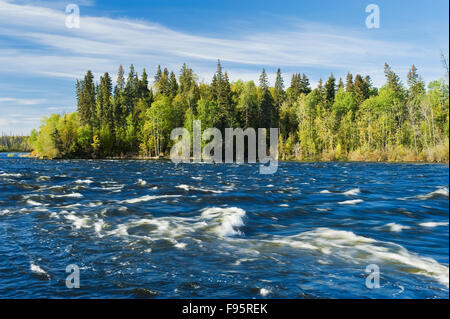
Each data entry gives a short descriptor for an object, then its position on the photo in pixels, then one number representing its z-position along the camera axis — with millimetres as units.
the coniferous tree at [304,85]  125606
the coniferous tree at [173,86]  117038
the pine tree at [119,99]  111938
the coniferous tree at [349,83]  112719
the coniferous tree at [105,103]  109562
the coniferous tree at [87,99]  109250
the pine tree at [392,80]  100156
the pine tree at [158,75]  138725
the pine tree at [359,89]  105438
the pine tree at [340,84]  122288
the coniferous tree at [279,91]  121688
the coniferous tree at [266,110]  105750
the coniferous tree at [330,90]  112388
